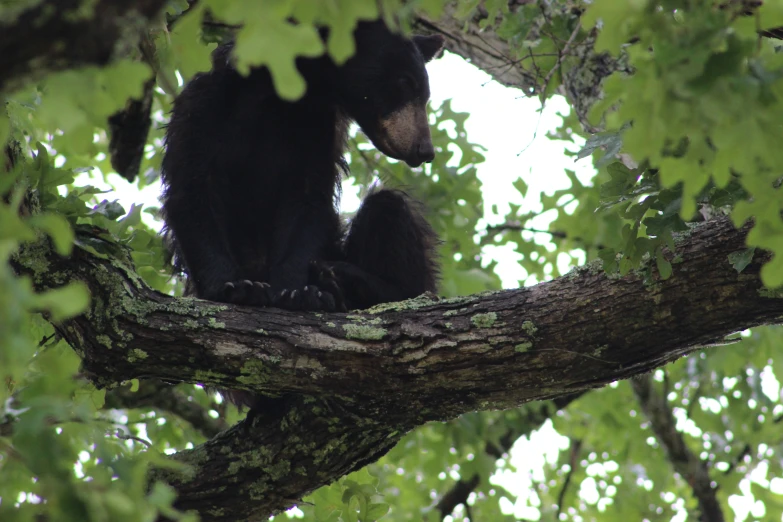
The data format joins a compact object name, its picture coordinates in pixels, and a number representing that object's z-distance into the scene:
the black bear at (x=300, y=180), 10.06
